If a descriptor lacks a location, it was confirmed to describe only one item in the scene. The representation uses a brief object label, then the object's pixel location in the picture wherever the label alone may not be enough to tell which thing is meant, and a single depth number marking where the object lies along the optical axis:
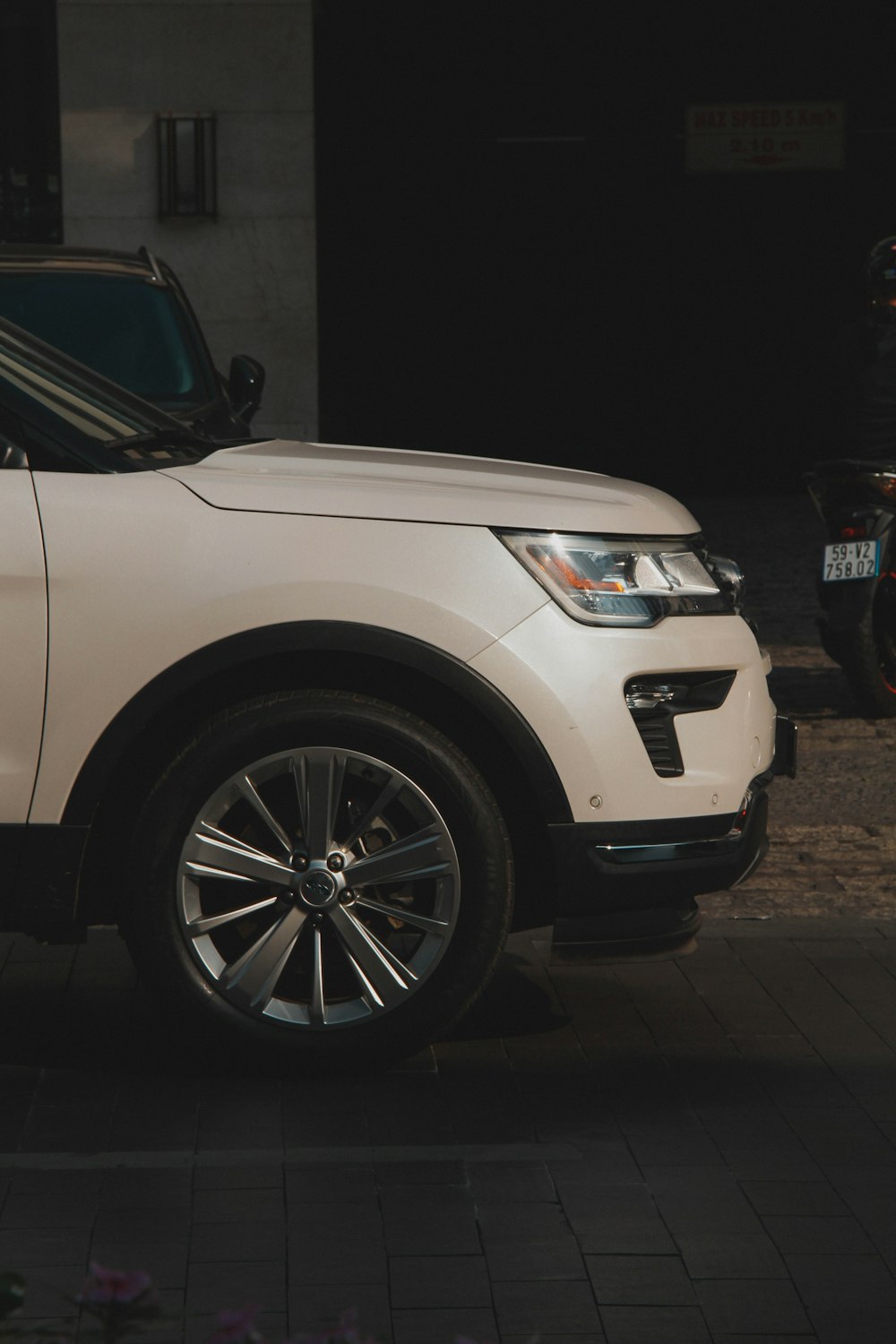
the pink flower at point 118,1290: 3.48
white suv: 7.99
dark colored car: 16.68
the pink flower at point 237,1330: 3.38
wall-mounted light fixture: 28.21
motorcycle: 15.16
